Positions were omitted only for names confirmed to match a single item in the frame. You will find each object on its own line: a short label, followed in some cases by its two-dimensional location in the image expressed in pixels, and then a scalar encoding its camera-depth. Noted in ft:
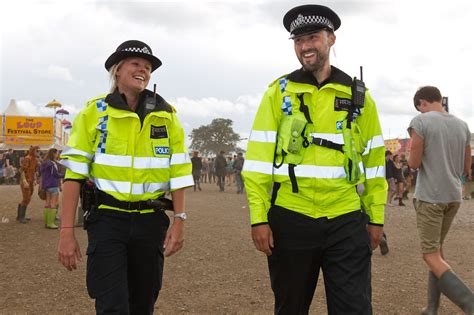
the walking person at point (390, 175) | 50.37
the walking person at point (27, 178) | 34.50
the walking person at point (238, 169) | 71.77
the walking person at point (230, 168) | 89.86
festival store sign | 119.34
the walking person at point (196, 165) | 71.92
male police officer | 8.77
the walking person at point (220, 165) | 73.46
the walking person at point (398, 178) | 51.39
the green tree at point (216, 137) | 296.10
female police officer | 9.37
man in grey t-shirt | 13.37
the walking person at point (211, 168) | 104.08
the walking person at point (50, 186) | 33.06
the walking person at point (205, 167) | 105.99
